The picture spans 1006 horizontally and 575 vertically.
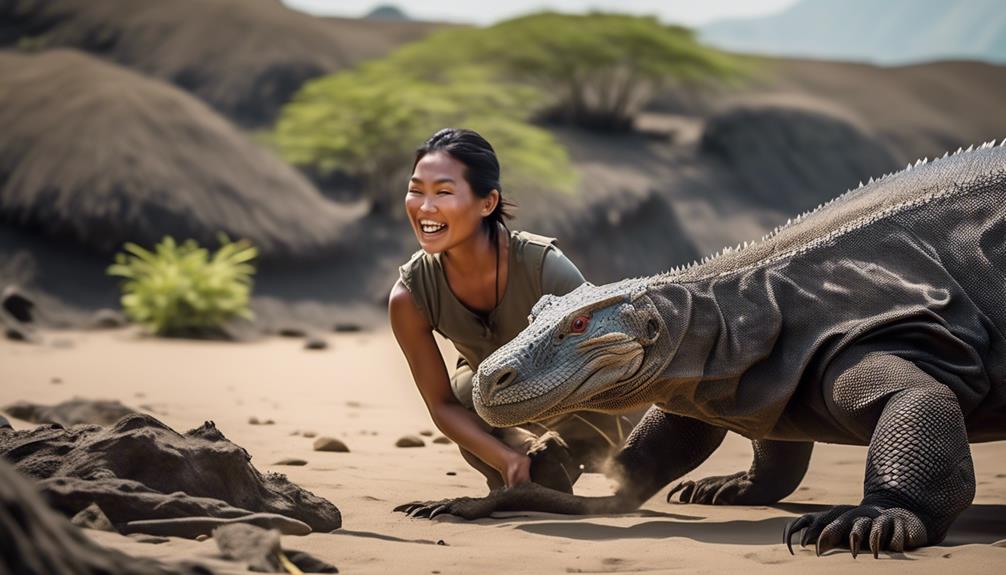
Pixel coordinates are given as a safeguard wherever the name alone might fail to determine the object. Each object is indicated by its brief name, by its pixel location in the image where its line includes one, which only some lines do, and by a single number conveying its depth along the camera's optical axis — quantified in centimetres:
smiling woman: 491
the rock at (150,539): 354
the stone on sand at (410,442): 655
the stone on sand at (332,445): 614
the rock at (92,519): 358
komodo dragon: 409
